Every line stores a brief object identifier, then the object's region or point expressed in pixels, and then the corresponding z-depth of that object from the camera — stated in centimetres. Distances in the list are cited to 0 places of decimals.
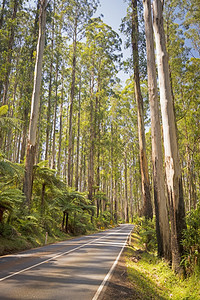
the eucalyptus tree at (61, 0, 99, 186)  2635
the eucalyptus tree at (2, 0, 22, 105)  1733
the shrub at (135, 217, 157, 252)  1183
